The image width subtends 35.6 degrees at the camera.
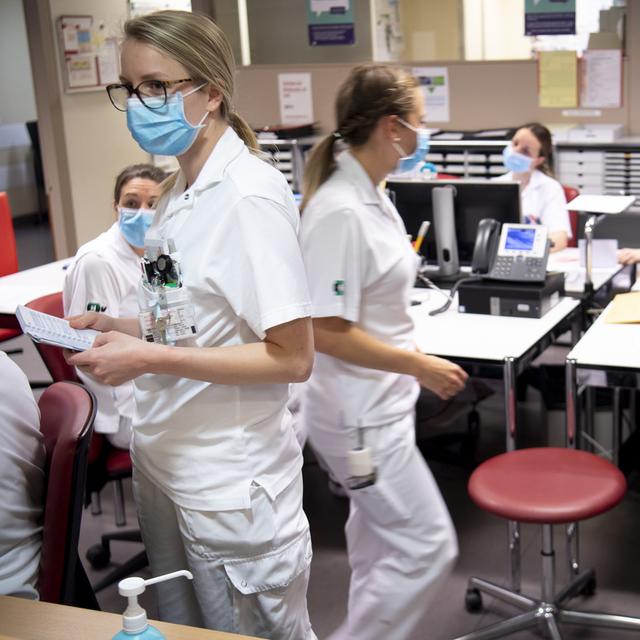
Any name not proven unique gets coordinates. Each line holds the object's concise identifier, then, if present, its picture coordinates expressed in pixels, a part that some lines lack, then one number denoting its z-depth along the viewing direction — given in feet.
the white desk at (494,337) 9.77
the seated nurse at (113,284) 9.55
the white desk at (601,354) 9.14
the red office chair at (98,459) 9.53
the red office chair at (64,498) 5.63
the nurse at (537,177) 15.06
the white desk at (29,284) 13.30
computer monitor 12.60
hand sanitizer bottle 4.09
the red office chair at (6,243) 16.01
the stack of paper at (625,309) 10.39
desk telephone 11.20
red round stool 8.11
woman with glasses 4.98
